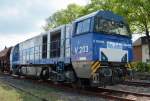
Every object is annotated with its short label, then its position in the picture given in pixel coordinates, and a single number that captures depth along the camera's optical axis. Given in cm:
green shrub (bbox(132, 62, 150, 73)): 3322
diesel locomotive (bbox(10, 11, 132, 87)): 1468
